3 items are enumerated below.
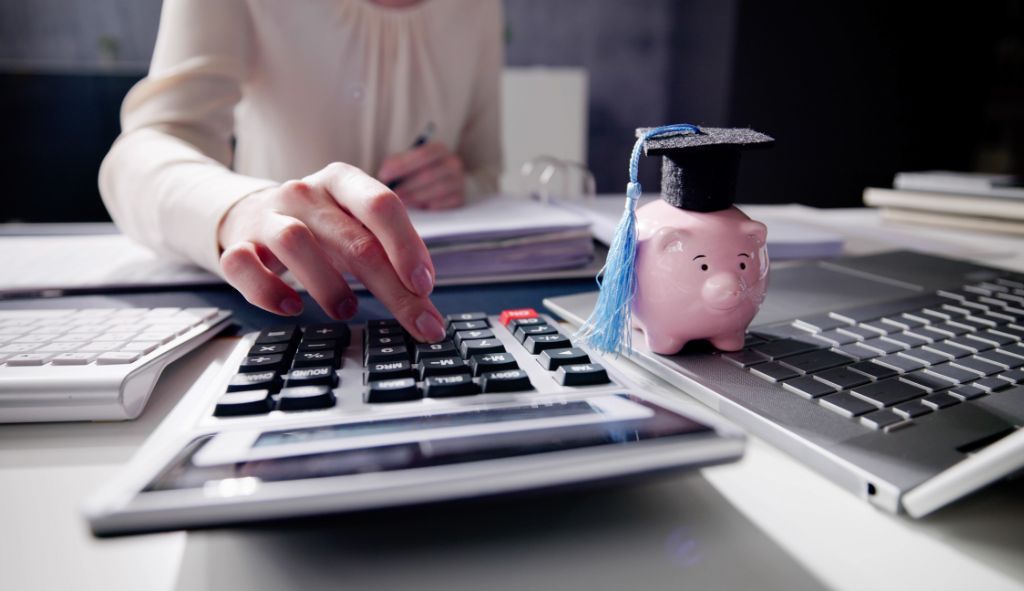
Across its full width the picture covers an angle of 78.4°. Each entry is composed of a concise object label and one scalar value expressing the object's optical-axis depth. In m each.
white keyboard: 0.30
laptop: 0.23
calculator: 0.19
